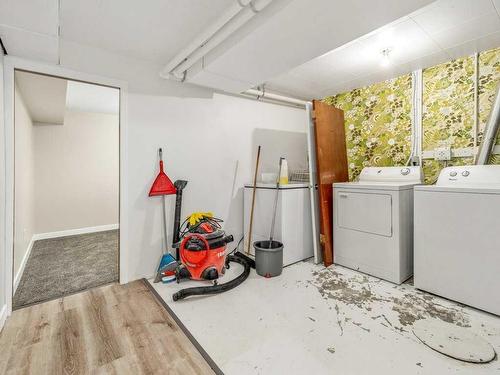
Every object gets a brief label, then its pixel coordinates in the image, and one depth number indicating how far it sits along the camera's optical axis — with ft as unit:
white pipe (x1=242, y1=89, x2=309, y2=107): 10.75
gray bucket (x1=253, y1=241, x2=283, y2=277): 8.42
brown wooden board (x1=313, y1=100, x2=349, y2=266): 9.52
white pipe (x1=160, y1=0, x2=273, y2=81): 4.91
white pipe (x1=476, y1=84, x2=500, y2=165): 7.53
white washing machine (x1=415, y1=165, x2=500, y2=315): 6.12
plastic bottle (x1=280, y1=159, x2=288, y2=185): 10.12
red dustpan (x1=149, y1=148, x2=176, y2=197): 8.40
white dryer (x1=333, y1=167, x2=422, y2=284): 7.88
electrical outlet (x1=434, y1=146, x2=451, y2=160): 8.84
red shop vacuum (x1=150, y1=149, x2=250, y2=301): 7.55
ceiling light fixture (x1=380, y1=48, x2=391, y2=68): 8.09
